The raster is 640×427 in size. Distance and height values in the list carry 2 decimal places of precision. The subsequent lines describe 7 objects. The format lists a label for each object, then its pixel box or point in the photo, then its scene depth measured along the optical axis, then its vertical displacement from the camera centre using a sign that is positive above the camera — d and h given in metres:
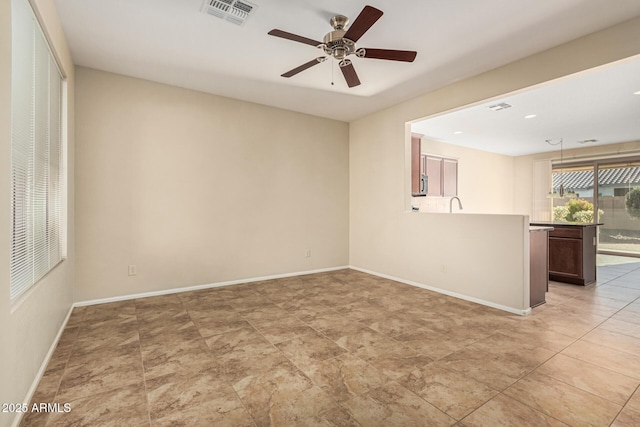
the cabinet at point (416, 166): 4.96 +0.73
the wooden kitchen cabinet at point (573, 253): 4.51 -0.64
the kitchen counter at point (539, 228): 3.66 -0.21
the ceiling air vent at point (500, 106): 4.59 +1.60
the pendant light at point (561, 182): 6.91 +0.78
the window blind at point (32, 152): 1.78 +0.41
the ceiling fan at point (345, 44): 2.29 +1.34
